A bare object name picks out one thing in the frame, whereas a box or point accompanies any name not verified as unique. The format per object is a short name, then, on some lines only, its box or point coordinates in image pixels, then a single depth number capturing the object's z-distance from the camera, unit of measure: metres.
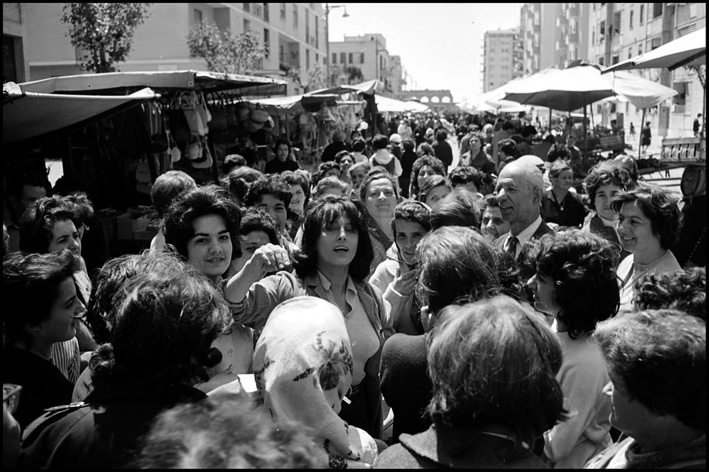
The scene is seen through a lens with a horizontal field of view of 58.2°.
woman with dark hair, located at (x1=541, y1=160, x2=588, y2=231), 6.26
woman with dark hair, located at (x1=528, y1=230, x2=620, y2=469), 2.24
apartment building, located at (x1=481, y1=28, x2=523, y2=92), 157.12
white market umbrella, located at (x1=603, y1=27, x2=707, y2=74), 5.09
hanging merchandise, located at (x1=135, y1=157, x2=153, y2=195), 8.49
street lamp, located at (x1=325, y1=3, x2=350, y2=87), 31.53
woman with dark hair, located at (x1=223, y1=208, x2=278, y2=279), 3.93
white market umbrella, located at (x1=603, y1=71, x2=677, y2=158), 11.22
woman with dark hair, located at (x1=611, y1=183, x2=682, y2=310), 3.62
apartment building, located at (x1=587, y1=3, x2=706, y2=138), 36.12
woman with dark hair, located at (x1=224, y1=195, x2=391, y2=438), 3.02
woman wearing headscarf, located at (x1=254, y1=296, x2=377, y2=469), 1.95
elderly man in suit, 4.50
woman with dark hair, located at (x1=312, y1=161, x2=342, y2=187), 7.96
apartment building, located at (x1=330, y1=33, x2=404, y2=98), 98.44
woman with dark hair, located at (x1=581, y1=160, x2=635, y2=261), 5.00
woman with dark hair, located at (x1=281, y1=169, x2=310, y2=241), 6.00
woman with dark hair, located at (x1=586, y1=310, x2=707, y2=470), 1.68
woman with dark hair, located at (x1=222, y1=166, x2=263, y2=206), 5.63
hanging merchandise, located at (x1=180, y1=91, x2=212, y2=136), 8.63
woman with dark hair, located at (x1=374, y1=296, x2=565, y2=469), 1.67
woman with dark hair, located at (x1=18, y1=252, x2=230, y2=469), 1.68
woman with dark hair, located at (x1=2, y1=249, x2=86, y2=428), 2.37
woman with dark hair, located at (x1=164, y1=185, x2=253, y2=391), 3.25
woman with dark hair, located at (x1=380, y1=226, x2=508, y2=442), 2.46
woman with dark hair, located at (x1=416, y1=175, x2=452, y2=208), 5.63
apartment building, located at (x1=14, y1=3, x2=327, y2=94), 31.50
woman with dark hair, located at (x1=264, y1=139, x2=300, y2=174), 10.00
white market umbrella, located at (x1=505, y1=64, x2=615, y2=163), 10.63
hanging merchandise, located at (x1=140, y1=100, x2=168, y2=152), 7.85
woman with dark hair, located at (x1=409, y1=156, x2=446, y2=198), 7.25
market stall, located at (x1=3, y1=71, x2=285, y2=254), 6.11
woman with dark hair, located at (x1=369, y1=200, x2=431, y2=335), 4.04
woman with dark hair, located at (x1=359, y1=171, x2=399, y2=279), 5.18
